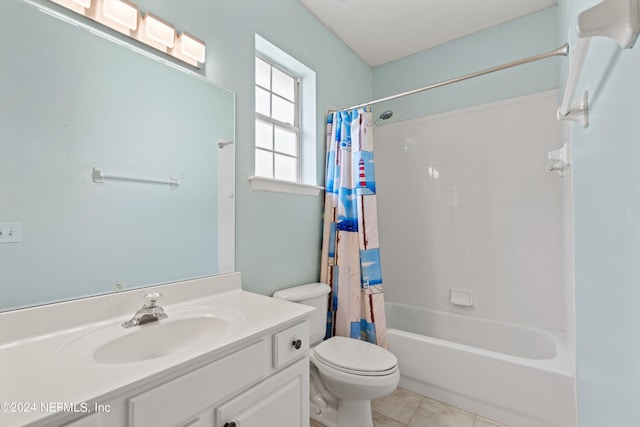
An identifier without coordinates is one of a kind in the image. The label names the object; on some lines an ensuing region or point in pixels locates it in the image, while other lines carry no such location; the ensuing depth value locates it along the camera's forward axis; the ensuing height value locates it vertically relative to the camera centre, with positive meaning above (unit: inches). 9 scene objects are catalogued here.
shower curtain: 74.7 -6.8
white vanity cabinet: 25.1 -19.4
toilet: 53.4 -30.3
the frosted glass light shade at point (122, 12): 40.8 +30.7
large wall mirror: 34.0 +7.9
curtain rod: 52.2 +33.0
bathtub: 57.0 -36.1
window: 72.7 +25.6
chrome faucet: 38.0 -13.4
